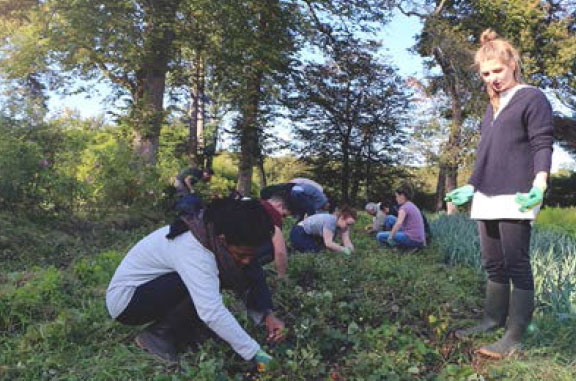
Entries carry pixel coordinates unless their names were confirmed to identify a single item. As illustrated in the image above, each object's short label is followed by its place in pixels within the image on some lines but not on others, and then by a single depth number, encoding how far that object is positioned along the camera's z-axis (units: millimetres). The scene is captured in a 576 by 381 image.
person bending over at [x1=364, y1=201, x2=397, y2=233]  7402
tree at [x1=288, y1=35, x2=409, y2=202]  17297
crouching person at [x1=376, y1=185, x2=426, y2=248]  5672
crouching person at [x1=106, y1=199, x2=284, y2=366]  1905
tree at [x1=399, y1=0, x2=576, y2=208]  13484
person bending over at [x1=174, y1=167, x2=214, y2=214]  7004
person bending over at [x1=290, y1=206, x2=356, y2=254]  5148
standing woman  2273
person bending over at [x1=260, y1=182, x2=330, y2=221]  4061
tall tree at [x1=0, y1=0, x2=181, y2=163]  8352
